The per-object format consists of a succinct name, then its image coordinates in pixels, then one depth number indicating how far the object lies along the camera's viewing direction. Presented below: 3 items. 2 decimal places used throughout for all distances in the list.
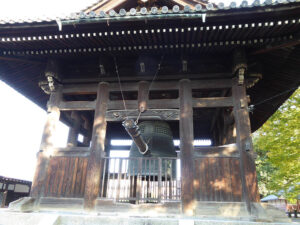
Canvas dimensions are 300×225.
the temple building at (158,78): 5.23
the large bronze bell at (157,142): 7.06
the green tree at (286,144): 10.19
